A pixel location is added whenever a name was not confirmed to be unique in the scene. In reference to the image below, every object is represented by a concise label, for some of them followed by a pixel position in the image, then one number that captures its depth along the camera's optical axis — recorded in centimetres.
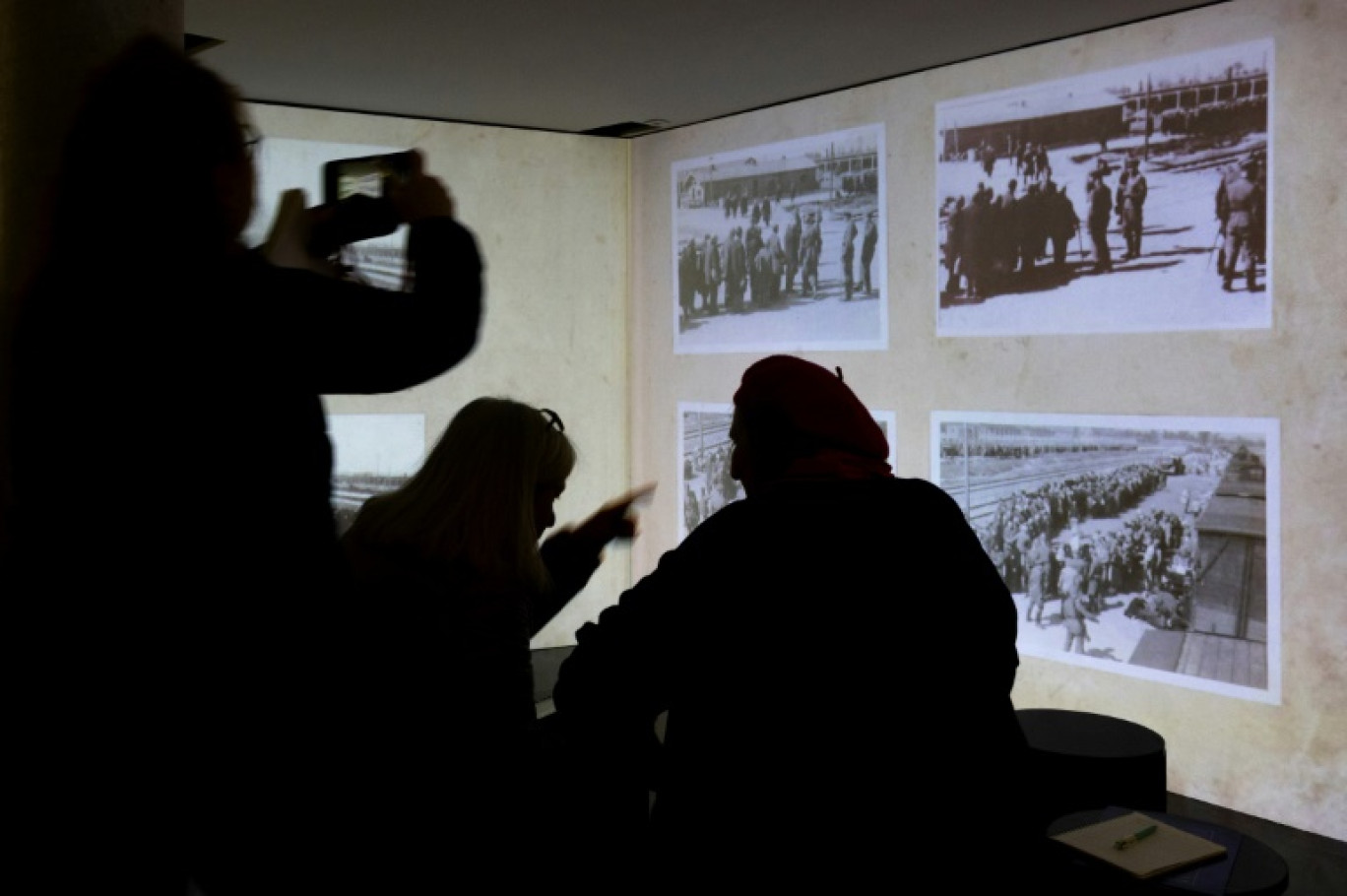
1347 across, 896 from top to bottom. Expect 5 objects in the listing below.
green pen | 280
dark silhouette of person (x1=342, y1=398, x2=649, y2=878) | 225
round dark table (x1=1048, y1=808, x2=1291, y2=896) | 261
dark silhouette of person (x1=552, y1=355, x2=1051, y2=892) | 215
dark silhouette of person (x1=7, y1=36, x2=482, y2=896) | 122
